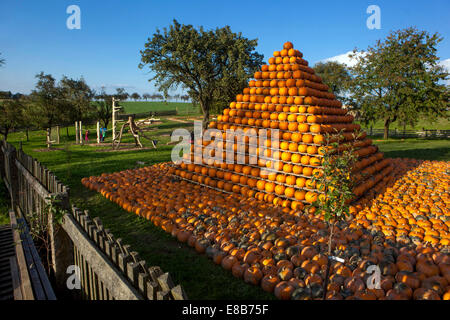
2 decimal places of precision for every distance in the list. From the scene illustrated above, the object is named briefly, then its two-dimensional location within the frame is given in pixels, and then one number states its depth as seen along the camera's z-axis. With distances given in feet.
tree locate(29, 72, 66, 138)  85.87
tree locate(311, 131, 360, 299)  12.05
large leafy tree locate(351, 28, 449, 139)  87.15
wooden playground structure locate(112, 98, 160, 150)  59.94
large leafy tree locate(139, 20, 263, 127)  90.74
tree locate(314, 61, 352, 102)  161.79
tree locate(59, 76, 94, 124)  97.27
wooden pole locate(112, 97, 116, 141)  66.40
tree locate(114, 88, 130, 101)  218.38
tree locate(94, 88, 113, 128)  115.32
